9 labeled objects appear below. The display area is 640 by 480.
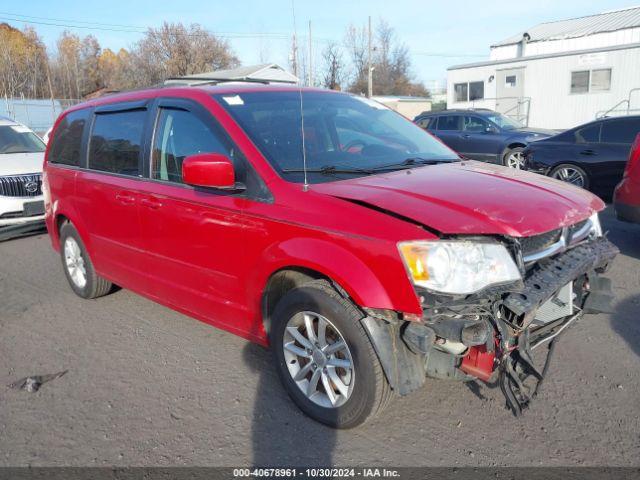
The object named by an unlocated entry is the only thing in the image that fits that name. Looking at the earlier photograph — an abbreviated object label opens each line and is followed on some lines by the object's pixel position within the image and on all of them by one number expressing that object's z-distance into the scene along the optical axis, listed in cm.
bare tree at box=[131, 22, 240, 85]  4372
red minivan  261
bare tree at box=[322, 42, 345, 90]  4266
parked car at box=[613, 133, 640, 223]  567
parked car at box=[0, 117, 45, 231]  780
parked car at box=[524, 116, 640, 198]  876
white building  2192
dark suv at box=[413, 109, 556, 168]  1287
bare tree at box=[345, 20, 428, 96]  6481
